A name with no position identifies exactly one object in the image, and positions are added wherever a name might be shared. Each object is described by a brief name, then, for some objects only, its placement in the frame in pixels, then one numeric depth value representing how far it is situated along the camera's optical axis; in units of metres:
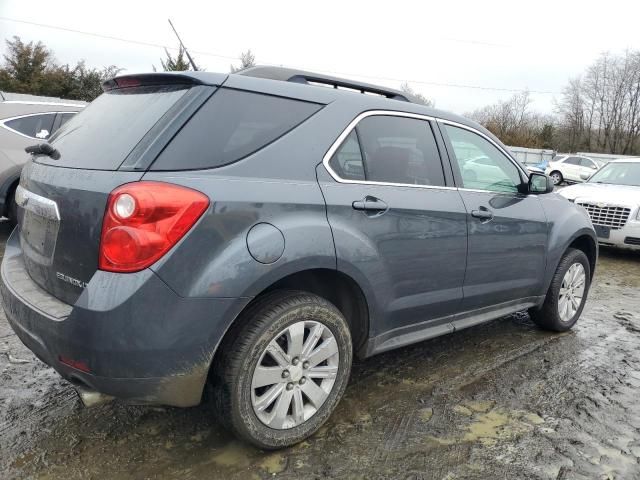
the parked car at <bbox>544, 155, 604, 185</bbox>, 26.04
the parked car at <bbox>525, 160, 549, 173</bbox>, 27.86
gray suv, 1.99
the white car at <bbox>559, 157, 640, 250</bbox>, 7.31
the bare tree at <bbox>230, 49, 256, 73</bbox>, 29.56
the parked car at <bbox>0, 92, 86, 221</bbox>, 6.16
